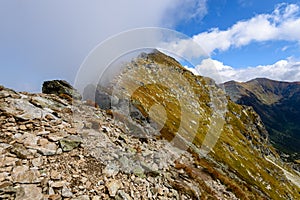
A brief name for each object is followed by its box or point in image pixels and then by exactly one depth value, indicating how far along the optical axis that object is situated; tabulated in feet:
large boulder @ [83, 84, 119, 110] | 102.94
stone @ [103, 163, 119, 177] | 48.39
